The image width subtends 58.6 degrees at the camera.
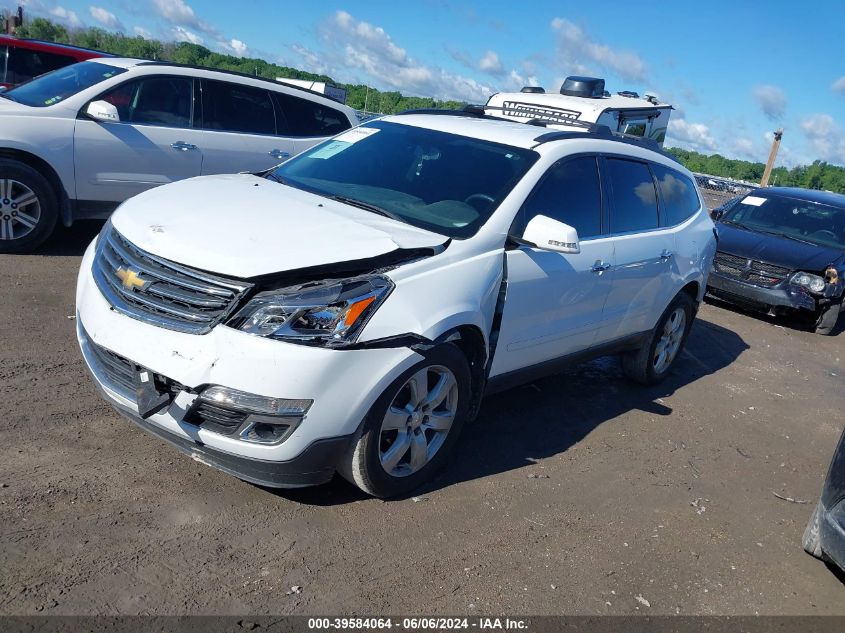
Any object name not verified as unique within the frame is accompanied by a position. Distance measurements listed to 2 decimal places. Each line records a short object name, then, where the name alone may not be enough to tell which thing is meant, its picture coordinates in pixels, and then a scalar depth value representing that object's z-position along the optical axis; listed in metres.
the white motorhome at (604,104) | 12.95
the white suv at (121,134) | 6.75
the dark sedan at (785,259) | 9.52
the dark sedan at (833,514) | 3.54
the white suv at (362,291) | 3.23
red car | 11.76
